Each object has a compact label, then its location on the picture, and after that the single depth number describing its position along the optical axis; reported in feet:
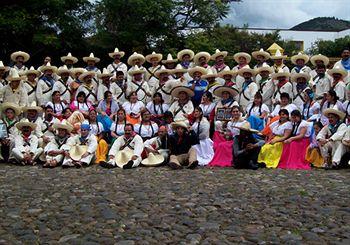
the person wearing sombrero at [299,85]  38.81
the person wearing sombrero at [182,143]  36.11
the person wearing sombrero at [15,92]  41.98
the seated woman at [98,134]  37.71
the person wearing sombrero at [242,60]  43.90
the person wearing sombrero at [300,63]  42.52
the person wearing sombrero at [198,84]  41.50
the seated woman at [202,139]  37.01
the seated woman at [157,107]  40.90
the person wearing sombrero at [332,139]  34.22
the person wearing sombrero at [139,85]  42.98
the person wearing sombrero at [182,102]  39.68
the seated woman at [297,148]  35.37
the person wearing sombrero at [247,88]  40.22
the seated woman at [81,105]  41.29
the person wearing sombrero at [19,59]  46.26
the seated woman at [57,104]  41.29
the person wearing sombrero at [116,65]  46.78
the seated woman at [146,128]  38.40
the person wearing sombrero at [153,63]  45.00
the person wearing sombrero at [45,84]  43.27
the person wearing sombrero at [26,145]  37.65
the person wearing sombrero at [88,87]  43.34
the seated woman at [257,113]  37.68
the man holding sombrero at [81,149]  36.19
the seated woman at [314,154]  35.53
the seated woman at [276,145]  35.63
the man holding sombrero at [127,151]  35.76
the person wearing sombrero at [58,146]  36.51
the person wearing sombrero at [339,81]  37.35
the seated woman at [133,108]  39.91
